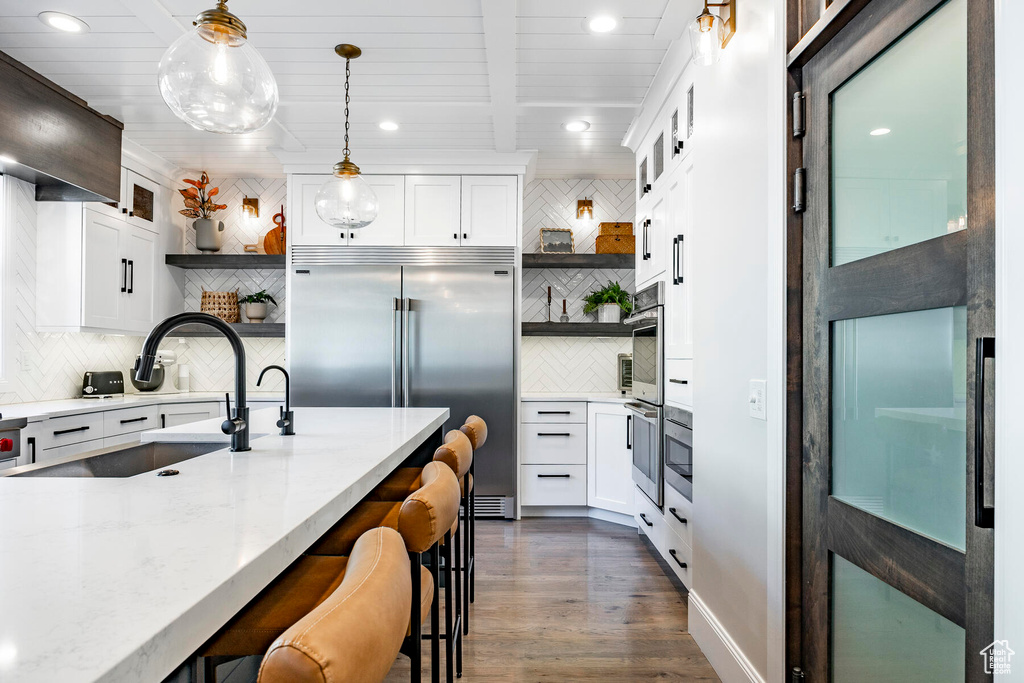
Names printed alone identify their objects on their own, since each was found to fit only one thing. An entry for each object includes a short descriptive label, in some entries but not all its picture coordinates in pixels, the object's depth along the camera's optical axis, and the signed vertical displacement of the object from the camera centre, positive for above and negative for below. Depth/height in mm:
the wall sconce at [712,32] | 1908 +1027
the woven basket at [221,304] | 4761 +342
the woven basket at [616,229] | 4625 +915
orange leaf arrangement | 4648 +1120
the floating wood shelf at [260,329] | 4648 +147
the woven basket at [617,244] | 4609 +800
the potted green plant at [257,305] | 4781 +337
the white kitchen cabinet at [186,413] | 4117 -450
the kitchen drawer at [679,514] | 2646 -747
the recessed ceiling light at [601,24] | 2549 +1373
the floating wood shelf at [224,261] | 4664 +669
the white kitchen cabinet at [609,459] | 4004 -727
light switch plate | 1753 -139
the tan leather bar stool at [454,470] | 1831 -431
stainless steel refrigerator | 4180 +39
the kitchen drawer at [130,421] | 3584 -450
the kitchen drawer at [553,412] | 4250 -430
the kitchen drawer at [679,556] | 2658 -955
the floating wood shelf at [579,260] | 4555 +671
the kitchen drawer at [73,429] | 3107 -436
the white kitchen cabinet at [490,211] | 4328 +978
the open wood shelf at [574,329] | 4648 +159
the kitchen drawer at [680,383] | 2715 -150
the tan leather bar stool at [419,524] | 1199 -413
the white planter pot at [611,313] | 4672 +285
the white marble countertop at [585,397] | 4125 -326
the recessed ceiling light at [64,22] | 2540 +1364
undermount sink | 1531 -314
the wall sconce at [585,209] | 4848 +1115
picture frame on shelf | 4668 +822
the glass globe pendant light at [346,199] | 2668 +655
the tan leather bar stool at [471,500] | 2413 -621
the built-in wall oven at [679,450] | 2648 -456
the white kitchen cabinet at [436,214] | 4328 +954
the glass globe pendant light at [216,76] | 1518 +688
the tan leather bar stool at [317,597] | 724 -443
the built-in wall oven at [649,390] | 3195 -221
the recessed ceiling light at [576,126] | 3740 +1381
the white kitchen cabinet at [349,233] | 4328 +918
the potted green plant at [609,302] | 4645 +368
